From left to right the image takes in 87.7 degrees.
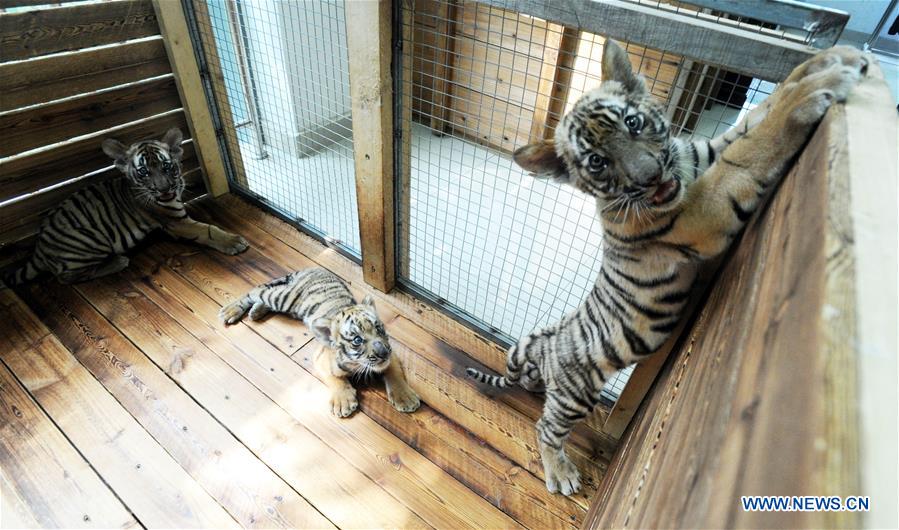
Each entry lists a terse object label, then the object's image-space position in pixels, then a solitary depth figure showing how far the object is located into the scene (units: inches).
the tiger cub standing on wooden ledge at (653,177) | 35.9
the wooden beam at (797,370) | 14.0
